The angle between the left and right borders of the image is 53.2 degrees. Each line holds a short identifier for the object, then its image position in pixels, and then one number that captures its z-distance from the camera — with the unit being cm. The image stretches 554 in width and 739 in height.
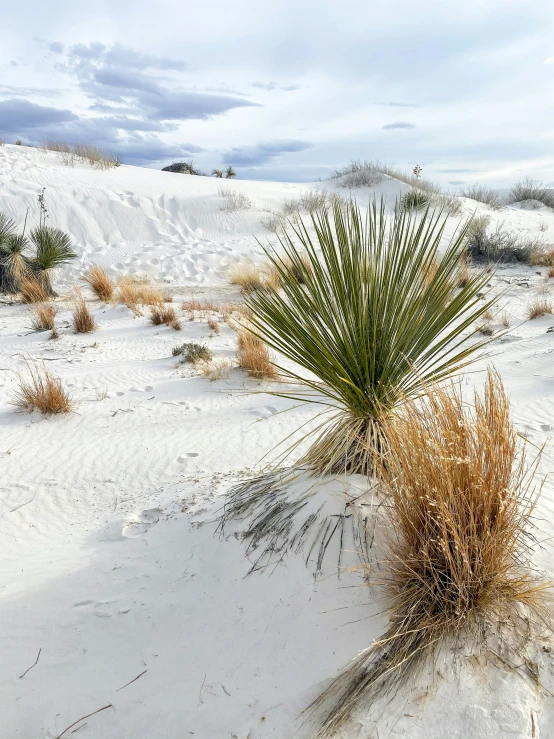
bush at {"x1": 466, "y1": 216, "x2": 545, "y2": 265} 1392
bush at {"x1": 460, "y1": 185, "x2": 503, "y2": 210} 2366
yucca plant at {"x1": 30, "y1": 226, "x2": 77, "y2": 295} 1185
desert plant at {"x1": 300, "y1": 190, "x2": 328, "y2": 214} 1909
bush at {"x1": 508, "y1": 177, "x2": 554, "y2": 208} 2706
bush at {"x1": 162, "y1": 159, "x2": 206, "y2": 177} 2723
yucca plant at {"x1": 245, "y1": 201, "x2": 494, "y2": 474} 285
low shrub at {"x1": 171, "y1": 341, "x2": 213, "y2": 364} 743
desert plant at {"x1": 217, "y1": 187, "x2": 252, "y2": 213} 1971
